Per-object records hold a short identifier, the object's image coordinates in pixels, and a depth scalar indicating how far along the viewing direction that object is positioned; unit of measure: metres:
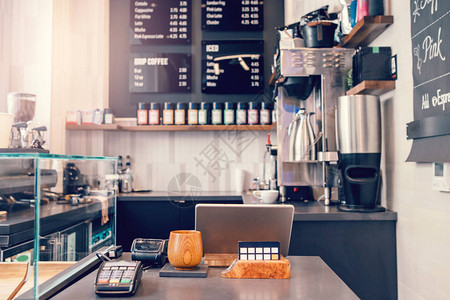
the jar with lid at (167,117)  4.11
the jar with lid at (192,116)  4.10
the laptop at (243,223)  1.32
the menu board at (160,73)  4.39
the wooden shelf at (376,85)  2.21
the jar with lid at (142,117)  4.14
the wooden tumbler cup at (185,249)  1.25
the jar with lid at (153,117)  4.14
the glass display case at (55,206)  1.14
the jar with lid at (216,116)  4.11
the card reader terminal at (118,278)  1.09
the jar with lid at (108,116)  4.12
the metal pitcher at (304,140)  2.77
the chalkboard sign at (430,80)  1.56
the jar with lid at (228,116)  4.10
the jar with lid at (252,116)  4.11
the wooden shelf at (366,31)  2.23
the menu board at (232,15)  4.42
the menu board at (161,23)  4.43
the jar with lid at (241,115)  4.11
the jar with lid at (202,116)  4.12
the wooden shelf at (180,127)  4.07
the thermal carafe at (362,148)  2.28
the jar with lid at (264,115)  4.09
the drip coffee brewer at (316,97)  2.69
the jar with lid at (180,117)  4.12
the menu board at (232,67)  4.34
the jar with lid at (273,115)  3.92
